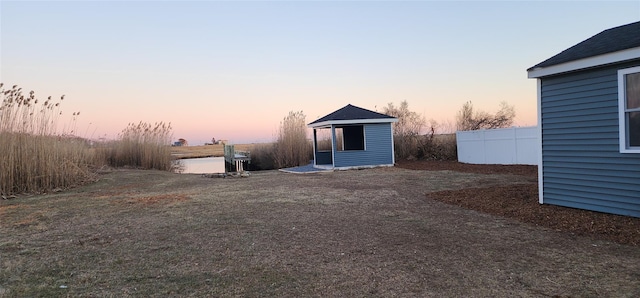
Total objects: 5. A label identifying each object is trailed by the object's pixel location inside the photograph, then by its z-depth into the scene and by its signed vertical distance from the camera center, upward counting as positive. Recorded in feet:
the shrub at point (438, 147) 58.49 -2.74
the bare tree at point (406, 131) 63.26 +0.02
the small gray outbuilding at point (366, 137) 51.88 -0.63
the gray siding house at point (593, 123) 17.11 -0.03
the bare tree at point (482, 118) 67.31 +1.62
